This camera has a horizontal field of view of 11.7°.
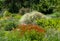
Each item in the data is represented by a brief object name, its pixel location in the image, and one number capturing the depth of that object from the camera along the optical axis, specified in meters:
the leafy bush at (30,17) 19.17
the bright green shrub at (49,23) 17.32
